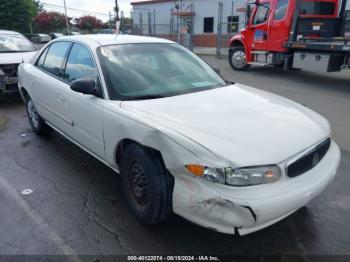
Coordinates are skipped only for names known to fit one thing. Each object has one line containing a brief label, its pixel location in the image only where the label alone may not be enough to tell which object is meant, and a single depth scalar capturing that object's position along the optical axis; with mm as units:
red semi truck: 9820
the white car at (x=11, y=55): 7379
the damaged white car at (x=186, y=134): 2303
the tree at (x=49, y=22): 50969
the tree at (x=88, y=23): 54644
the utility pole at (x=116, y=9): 28684
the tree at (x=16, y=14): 36562
